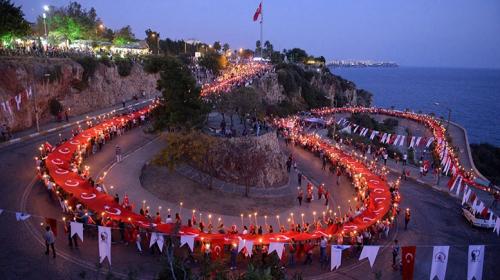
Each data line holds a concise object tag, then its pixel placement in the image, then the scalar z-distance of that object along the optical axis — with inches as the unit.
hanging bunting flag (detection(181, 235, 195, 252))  668.1
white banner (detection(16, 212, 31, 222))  634.2
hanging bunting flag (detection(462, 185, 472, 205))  949.8
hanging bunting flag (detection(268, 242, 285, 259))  665.0
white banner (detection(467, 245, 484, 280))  605.9
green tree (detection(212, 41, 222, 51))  6171.3
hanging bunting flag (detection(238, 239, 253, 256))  677.3
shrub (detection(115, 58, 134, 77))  2368.4
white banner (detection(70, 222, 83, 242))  644.7
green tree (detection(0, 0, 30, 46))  1667.6
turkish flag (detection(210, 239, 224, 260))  697.6
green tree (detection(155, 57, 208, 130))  1357.0
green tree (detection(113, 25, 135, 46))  3483.5
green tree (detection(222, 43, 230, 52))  6849.9
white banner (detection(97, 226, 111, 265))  624.7
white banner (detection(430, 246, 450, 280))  614.2
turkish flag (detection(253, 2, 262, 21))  2581.2
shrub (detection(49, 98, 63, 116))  1729.8
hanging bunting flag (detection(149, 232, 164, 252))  676.6
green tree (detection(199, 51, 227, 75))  3297.2
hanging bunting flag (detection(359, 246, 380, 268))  645.3
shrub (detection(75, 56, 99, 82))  1984.0
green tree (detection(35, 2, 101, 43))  2701.8
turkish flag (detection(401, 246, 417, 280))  620.1
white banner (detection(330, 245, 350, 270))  678.8
